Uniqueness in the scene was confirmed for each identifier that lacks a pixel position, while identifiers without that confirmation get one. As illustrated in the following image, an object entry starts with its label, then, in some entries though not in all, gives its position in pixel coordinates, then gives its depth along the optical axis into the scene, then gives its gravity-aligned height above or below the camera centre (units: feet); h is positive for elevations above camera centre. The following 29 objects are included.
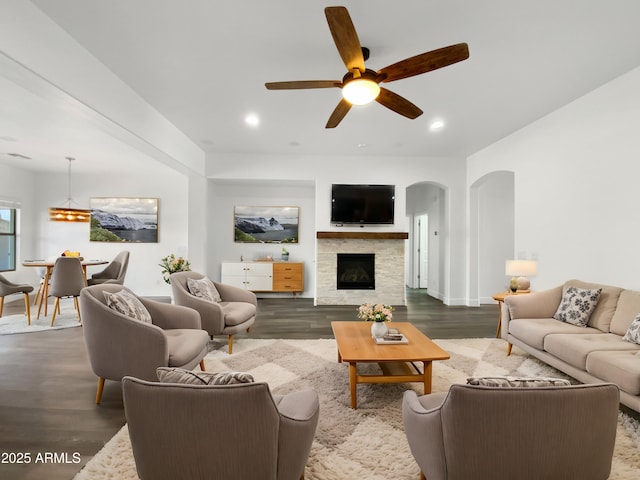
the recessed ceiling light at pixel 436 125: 14.53 +5.45
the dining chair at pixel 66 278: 15.58 -1.82
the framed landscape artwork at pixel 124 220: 23.56 +1.53
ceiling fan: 6.47 +4.13
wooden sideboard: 21.94 -2.26
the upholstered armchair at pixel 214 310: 11.44 -2.59
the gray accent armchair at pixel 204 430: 3.95 -2.37
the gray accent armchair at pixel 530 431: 3.99 -2.36
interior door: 27.71 -0.66
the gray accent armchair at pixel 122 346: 7.77 -2.57
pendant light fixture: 18.58 +1.53
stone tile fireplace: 20.48 -1.78
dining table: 16.08 -1.50
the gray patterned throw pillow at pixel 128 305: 8.44 -1.72
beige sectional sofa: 7.49 -2.69
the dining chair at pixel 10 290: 15.07 -2.35
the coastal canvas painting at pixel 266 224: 23.31 +1.30
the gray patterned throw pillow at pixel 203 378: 4.24 -1.81
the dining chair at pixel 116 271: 18.71 -1.81
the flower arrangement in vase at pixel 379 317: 9.43 -2.19
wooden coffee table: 8.04 -2.85
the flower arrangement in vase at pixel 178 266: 17.04 -1.30
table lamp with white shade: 13.47 -1.12
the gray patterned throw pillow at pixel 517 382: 4.23 -1.82
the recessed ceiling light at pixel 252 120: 14.06 +5.47
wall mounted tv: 20.21 +2.43
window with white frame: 21.43 +0.08
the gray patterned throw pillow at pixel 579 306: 10.53 -2.03
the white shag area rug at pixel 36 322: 14.28 -3.89
